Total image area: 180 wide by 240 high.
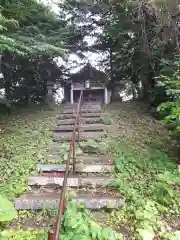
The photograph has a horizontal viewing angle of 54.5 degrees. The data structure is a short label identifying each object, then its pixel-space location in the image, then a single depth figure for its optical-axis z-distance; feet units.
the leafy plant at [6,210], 4.93
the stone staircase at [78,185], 6.97
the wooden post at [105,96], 28.04
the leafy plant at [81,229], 5.19
